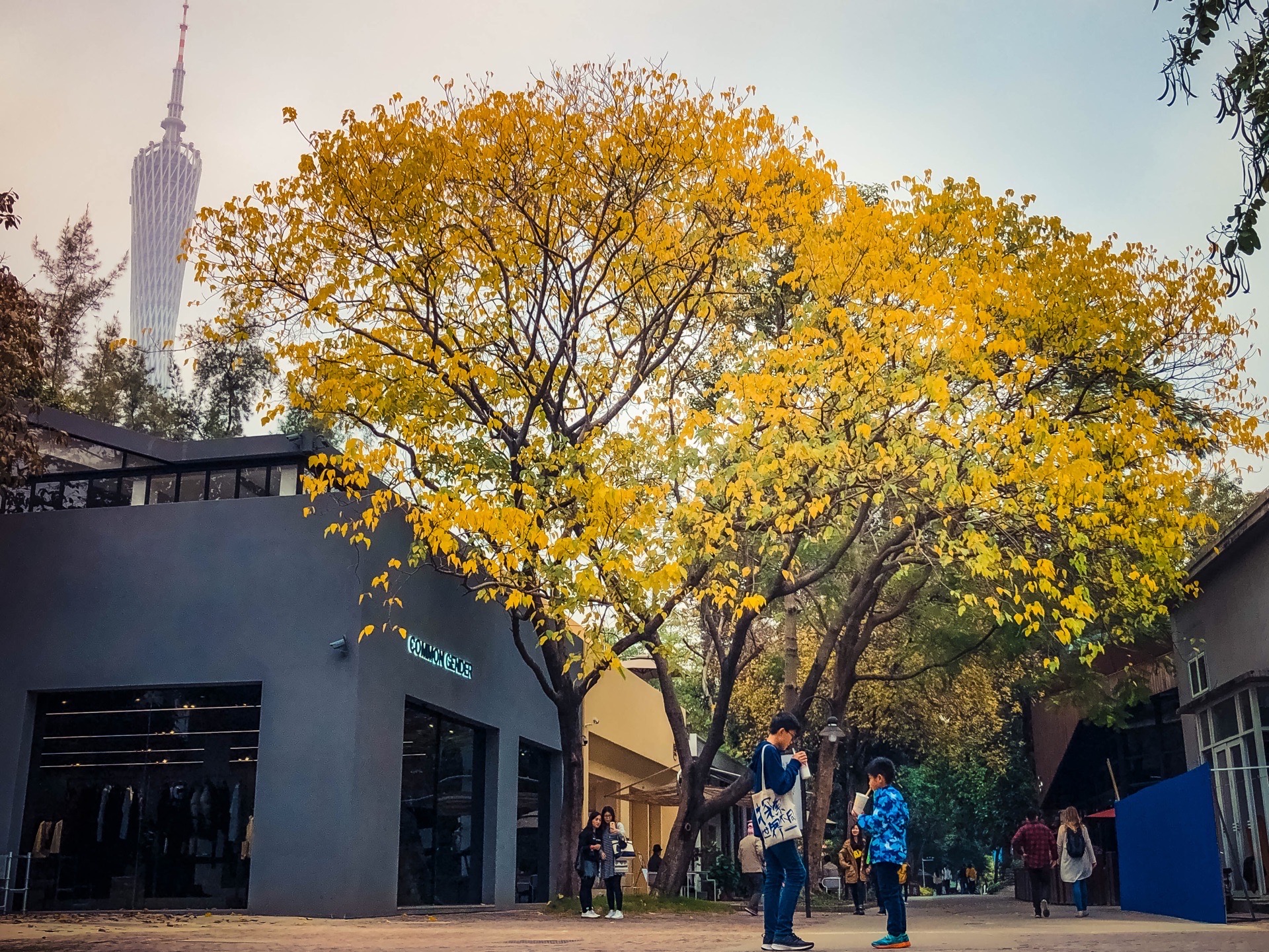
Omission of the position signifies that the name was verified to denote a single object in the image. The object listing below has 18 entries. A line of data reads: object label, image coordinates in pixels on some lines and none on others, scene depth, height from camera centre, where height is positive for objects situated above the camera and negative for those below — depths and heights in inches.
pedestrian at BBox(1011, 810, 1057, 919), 717.3 -17.0
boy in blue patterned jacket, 382.6 -3.3
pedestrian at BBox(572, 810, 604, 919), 649.0 -17.7
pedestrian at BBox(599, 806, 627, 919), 637.3 -16.5
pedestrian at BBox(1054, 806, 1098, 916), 708.0 -17.7
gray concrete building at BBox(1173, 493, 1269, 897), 633.0 +67.3
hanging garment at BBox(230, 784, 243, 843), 606.2 +6.9
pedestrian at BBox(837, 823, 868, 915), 840.9 -28.9
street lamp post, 751.1 +53.8
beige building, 1065.5 +65.1
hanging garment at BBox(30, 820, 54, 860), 623.5 -6.1
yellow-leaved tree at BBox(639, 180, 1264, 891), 574.9 +195.9
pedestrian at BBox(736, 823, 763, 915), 778.8 -24.7
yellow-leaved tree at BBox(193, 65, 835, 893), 587.5 +270.7
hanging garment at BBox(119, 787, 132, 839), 621.0 +3.6
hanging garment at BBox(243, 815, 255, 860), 600.1 -6.7
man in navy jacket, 335.3 -10.6
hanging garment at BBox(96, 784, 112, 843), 623.5 +4.8
